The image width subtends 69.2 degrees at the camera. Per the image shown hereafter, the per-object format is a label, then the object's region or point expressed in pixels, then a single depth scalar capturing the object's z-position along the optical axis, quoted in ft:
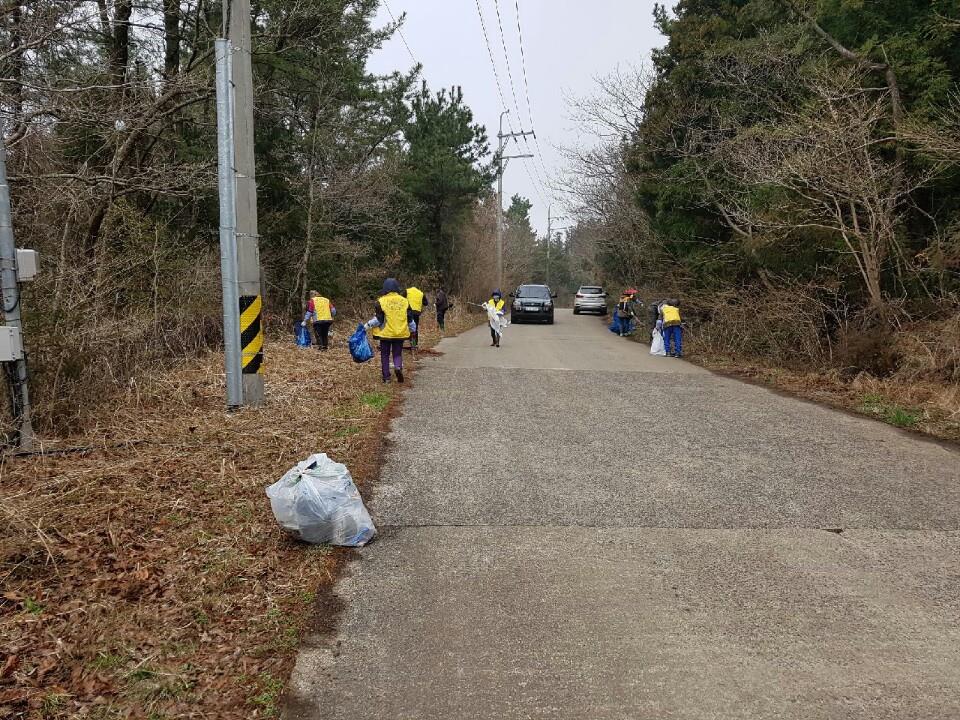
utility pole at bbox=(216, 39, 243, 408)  25.93
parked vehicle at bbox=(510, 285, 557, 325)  96.32
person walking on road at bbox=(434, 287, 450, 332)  74.69
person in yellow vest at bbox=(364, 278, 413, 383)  34.65
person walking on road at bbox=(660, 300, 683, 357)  54.75
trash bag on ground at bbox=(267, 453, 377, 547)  14.66
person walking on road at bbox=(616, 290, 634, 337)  78.07
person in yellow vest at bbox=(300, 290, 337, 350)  50.34
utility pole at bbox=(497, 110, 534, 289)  122.62
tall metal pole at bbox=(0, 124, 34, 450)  19.97
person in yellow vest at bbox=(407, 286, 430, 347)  48.21
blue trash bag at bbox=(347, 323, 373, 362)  34.86
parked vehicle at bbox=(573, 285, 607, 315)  125.90
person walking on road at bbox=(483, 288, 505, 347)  58.13
